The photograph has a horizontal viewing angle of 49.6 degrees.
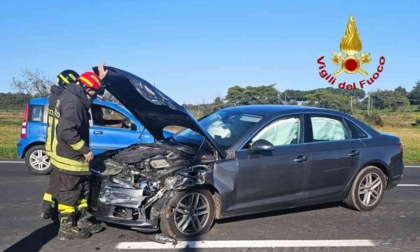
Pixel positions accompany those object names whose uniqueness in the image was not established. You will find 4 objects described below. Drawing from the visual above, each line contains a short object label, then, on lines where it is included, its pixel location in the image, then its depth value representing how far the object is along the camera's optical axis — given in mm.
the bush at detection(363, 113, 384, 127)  35606
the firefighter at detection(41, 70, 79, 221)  5323
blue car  9562
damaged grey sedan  5145
